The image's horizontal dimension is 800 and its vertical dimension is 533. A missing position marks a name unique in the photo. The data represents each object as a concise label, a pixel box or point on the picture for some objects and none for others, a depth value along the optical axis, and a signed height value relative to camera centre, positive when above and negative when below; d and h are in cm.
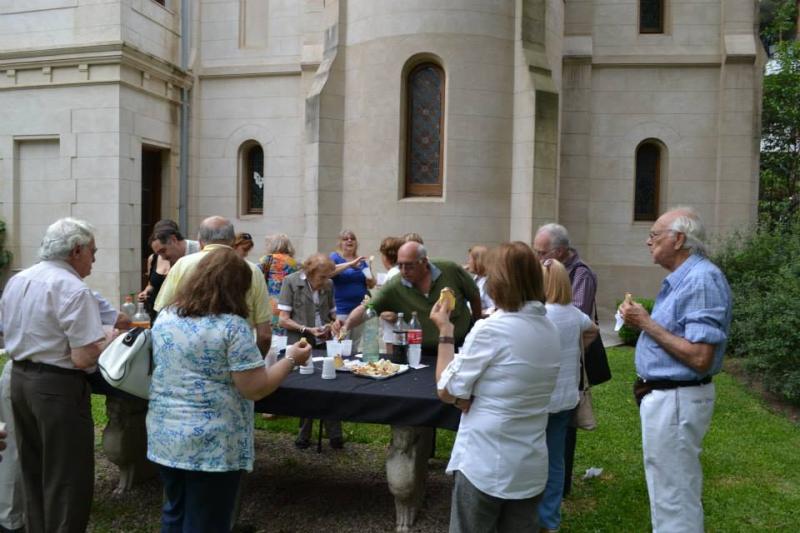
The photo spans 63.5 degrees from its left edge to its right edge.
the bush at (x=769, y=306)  792 -88
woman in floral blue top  302 -74
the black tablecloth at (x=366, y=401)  397 -107
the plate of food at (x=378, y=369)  452 -97
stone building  1155 +228
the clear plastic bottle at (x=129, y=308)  569 -71
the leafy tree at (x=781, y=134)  1959 +338
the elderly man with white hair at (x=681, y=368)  329 -67
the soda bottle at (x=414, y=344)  482 -82
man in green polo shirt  492 -43
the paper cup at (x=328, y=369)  448 -95
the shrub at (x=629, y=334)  1154 -173
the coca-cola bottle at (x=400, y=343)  490 -83
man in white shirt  371 -81
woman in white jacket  286 -73
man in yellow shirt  439 -43
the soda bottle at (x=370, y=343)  499 -86
